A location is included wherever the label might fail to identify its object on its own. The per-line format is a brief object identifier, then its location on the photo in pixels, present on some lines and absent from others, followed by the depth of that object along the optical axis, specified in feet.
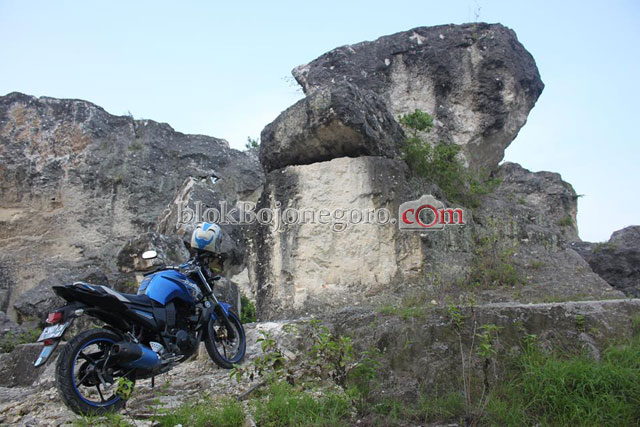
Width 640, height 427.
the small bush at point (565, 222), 42.68
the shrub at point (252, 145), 51.46
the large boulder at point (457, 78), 27.84
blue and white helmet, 15.97
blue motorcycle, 11.09
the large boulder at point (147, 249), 25.44
